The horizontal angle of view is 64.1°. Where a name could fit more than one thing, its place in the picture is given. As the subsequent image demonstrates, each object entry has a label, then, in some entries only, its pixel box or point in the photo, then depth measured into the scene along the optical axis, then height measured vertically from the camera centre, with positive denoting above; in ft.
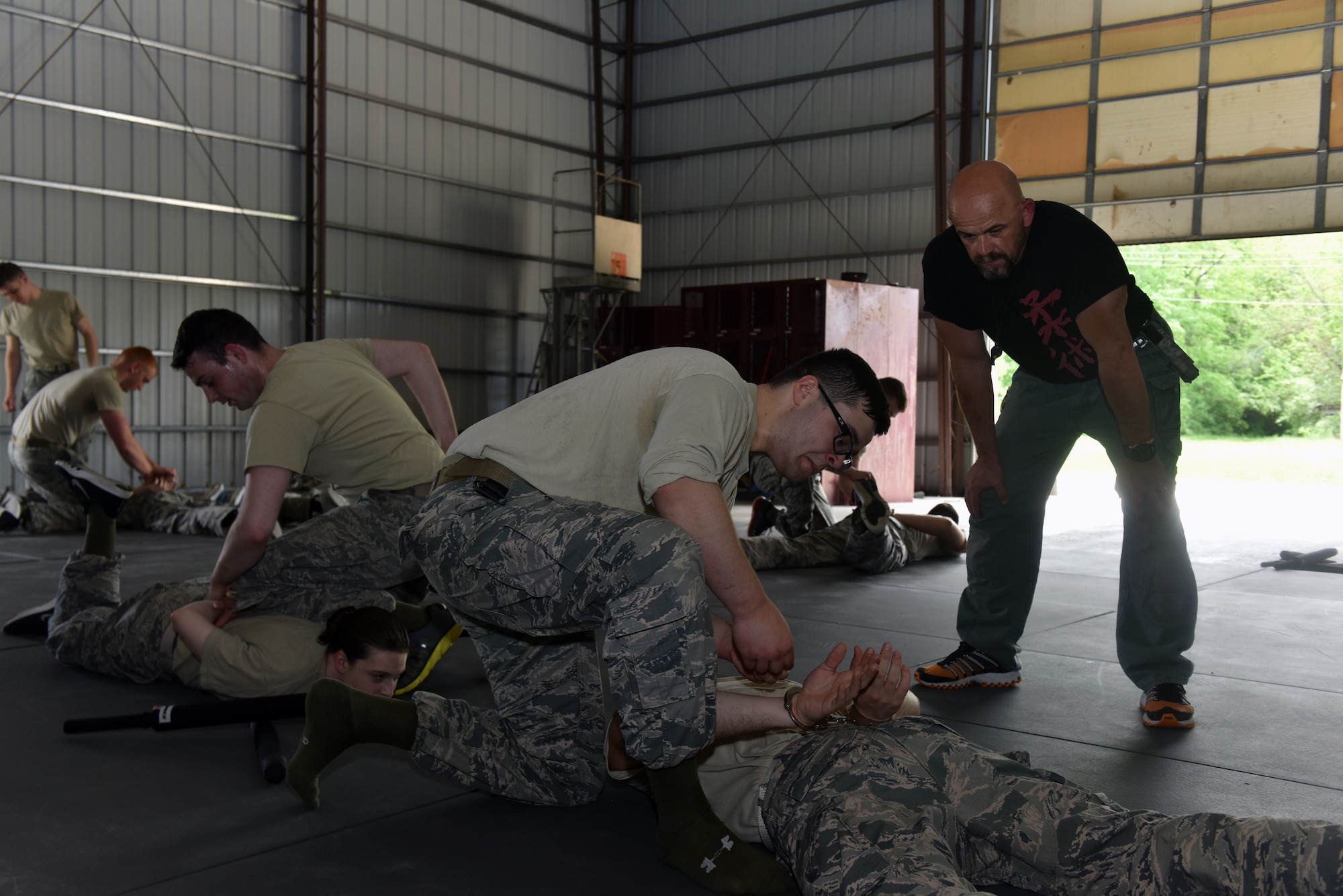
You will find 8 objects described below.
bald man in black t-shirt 10.61 +0.09
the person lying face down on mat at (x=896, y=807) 5.91 -2.46
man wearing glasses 6.93 -1.07
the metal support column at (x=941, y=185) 47.19 +10.29
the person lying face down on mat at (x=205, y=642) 10.61 -2.63
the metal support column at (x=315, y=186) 46.91 +9.52
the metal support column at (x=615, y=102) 60.34 +17.36
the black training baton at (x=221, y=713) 9.74 -2.86
